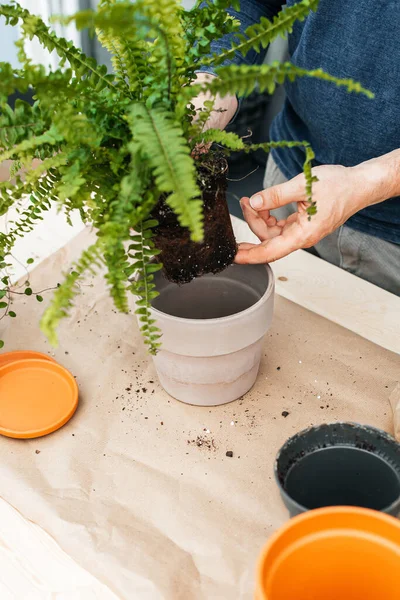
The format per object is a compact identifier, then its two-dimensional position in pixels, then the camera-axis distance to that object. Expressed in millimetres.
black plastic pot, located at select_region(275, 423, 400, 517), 805
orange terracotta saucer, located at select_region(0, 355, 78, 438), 1033
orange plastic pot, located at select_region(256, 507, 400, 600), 673
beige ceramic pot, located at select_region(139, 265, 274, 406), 945
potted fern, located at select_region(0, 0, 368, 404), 671
